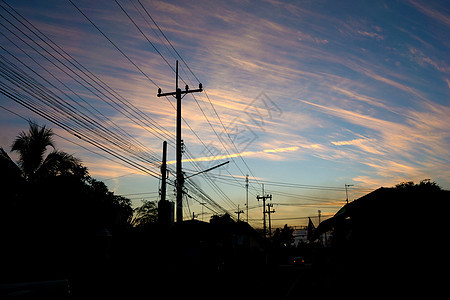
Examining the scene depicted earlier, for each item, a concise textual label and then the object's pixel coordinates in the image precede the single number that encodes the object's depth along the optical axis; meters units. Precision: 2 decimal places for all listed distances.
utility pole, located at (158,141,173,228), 14.22
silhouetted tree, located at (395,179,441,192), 54.51
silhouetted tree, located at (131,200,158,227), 63.97
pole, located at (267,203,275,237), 76.11
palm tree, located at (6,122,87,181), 20.28
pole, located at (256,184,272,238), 68.37
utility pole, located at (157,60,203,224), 17.23
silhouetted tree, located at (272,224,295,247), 120.19
